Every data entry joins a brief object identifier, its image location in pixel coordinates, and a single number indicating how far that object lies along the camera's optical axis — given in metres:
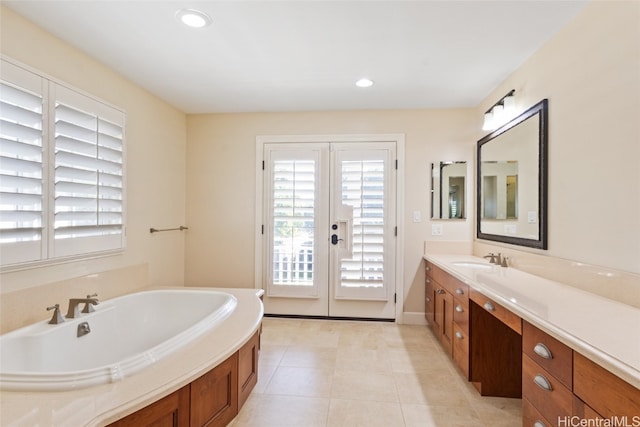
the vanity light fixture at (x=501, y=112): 2.46
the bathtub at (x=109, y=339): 1.18
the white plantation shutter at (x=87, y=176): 1.98
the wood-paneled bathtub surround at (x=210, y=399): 1.18
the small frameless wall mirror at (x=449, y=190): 3.32
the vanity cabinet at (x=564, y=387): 0.92
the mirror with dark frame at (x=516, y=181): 2.07
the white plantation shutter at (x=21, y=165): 1.66
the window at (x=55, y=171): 1.69
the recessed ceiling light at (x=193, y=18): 1.78
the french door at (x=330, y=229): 3.40
